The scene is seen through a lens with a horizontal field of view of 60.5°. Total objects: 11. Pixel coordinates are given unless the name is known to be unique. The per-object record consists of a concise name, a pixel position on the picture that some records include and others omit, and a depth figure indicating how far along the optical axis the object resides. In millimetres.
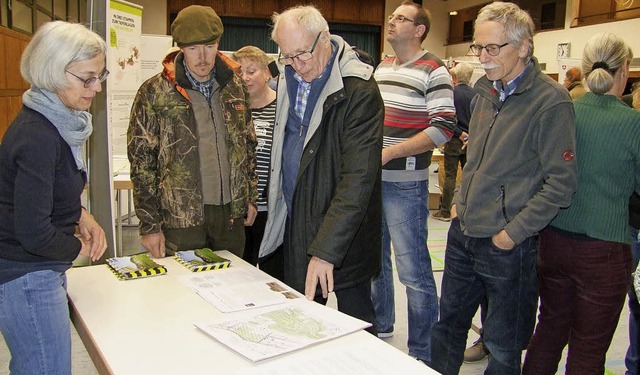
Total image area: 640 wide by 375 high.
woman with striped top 2561
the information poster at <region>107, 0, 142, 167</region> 3701
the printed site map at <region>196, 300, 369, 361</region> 1216
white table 1158
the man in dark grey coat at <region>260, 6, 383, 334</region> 1646
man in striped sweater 2480
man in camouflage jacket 2049
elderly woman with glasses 1263
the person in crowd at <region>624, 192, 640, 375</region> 2377
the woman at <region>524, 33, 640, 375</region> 1826
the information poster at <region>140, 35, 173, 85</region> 4898
